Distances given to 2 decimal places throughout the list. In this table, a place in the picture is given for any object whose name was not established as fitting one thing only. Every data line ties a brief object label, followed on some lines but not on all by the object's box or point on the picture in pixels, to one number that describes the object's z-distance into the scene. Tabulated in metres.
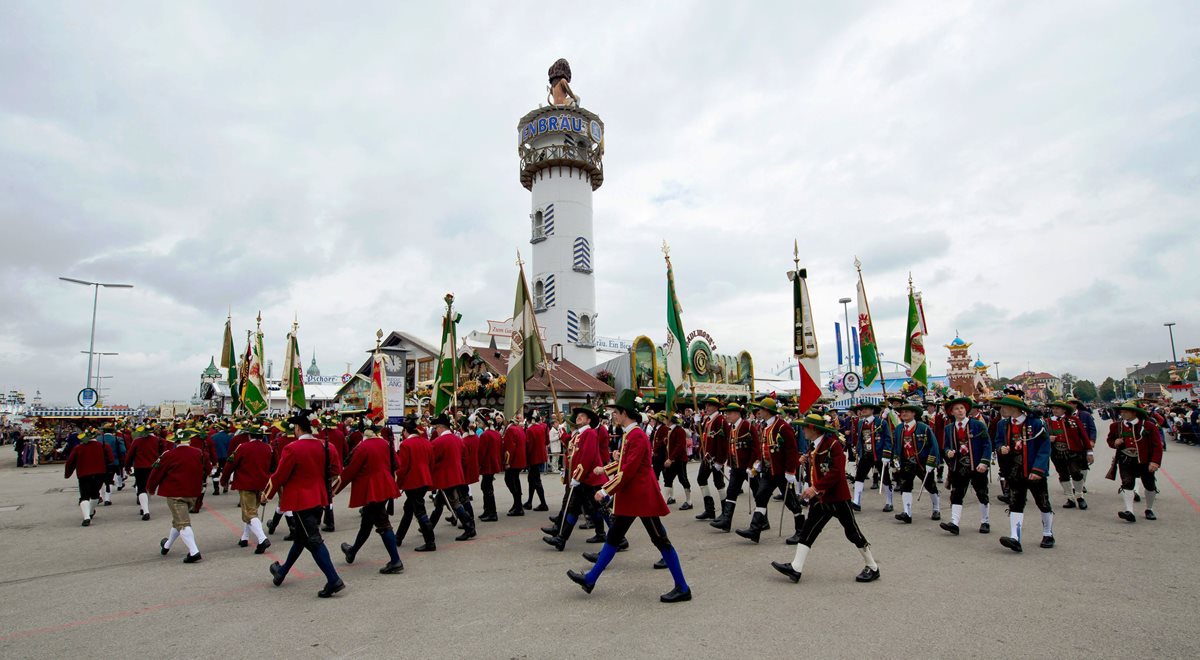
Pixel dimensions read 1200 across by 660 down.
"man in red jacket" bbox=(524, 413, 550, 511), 11.68
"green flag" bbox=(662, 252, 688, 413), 15.10
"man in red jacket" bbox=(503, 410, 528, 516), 11.36
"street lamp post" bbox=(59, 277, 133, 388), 28.23
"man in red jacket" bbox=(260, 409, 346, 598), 6.25
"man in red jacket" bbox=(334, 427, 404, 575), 7.17
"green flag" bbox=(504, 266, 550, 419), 13.89
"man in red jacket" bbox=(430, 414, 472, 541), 9.09
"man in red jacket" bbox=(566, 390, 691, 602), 5.82
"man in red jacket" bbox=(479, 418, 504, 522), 11.16
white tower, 41.09
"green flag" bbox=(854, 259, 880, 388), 17.55
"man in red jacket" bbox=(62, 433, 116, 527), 11.19
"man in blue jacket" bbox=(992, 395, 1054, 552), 7.65
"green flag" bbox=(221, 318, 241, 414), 27.85
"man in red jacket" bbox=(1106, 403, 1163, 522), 9.16
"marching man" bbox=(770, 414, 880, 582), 6.28
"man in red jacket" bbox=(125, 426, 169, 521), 12.42
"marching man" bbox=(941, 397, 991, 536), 8.74
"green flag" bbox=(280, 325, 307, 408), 23.16
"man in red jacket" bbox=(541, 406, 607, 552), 8.34
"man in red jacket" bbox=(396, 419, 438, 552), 8.20
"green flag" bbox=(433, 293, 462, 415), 17.55
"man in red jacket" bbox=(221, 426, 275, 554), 8.89
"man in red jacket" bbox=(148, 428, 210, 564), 8.09
